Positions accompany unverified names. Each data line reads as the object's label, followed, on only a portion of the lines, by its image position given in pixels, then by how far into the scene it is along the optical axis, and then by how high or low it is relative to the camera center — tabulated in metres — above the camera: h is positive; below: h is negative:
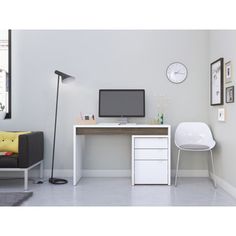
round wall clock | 4.64 +0.69
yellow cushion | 4.08 -0.34
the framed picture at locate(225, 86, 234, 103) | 3.58 +0.28
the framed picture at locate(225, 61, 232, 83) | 3.65 +0.55
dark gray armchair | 3.84 -0.53
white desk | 4.12 -0.41
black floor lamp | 4.23 -0.52
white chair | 4.33 -0.24
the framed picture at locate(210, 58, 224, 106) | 3.97 +0.49
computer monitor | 4.46 +0.21
